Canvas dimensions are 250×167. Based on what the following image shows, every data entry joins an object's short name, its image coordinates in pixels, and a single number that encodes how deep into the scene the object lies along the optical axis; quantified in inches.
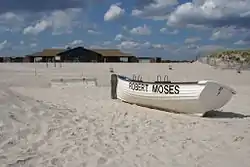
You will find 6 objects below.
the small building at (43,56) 1887.5
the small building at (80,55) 1858.6
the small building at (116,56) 1960.1
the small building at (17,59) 1816.7
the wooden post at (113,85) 385.4
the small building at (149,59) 1897.5
